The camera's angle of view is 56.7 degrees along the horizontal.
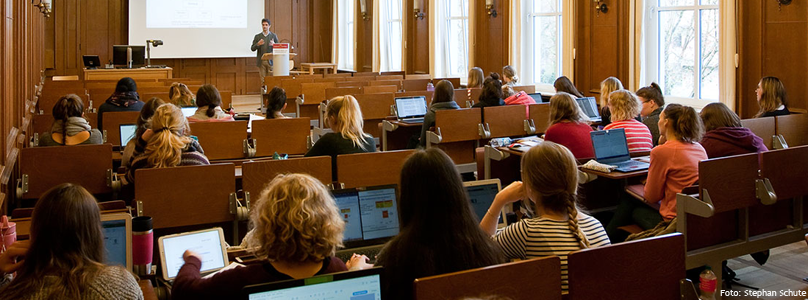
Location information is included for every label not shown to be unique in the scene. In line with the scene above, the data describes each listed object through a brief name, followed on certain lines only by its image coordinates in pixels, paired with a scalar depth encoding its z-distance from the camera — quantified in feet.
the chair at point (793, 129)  18.81
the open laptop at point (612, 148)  15.64
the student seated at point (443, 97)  22.22
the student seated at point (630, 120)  17.03
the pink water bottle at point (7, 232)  7.76
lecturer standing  48.06
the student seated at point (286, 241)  6.69
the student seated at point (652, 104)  18.78
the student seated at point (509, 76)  28.76
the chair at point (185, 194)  12.17
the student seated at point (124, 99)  21.77
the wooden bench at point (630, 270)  7.20
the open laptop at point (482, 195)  10.37
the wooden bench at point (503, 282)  6.33
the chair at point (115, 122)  19.77
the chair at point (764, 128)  18.13
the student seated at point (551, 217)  8.25
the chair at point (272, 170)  12.81
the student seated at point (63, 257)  6.33
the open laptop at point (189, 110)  21.08
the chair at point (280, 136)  18.33
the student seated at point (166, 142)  13.14
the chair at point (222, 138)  17.65
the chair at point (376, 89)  30.53
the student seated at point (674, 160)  13.24
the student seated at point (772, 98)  19.74
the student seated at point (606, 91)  21.42
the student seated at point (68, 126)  17.16
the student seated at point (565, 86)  24.11
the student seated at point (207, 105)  19.63
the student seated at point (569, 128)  16.93
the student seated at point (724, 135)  14.35
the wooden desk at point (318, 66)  53.03
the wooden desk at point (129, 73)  41.27
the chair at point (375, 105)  26.86
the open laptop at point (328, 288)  5.64
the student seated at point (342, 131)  14.53
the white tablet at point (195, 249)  8.38
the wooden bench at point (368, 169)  13.14
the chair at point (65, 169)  14.26
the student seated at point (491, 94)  22.81
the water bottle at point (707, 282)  10.82
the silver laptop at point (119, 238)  8.20
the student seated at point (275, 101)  19.66
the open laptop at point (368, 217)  9.81
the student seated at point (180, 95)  22.29
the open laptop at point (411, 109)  24.93
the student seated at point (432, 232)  7.14
